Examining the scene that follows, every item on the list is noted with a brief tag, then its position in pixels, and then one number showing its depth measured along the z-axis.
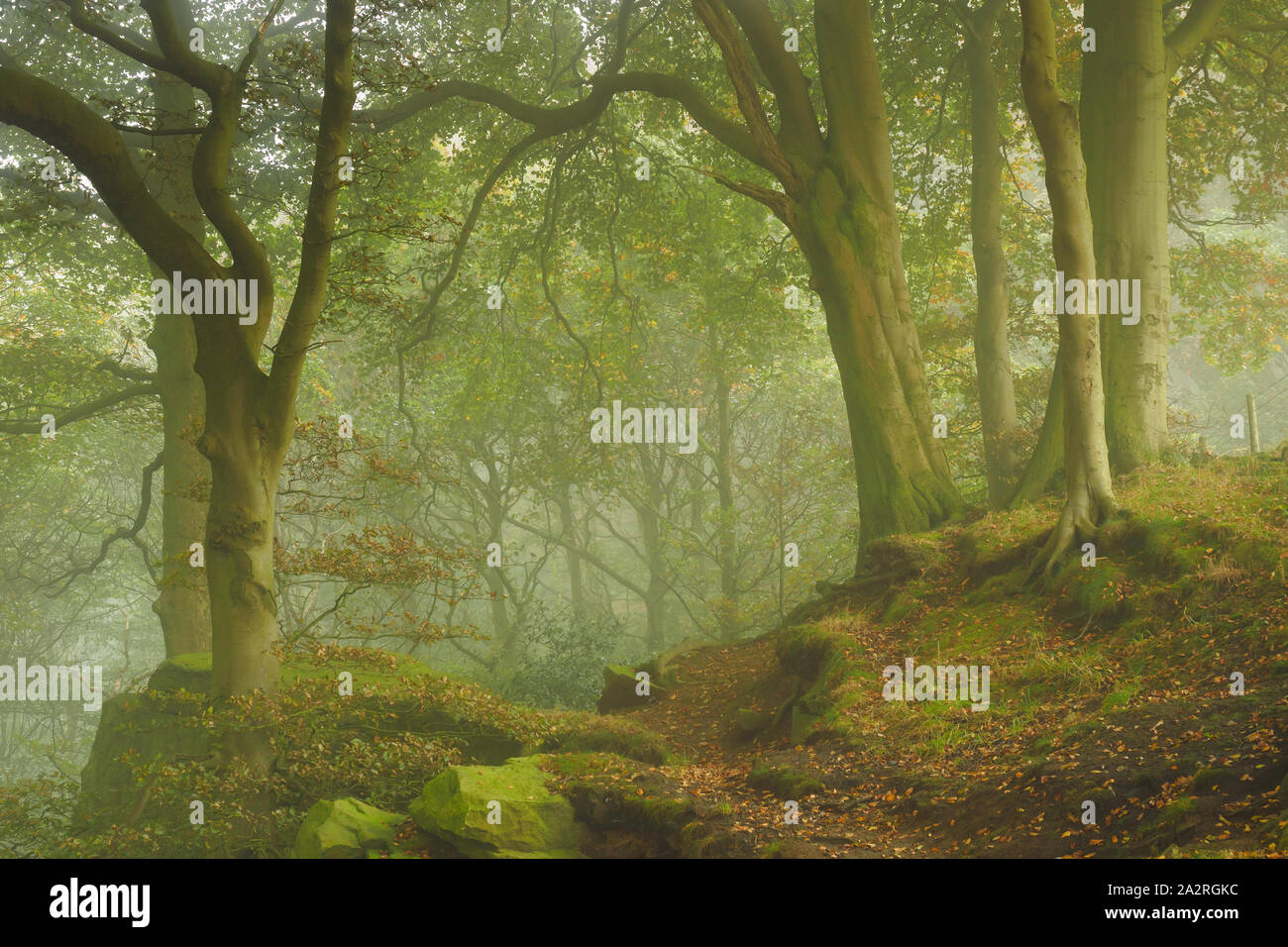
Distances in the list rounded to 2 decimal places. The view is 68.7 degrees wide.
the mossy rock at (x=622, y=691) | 11.63
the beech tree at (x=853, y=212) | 10.34
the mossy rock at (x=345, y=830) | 5.68
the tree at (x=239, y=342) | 7.18
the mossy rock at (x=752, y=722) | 8.98
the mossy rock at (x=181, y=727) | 7.59
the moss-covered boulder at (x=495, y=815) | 5.64
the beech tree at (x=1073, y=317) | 7.99
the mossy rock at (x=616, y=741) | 8.04
